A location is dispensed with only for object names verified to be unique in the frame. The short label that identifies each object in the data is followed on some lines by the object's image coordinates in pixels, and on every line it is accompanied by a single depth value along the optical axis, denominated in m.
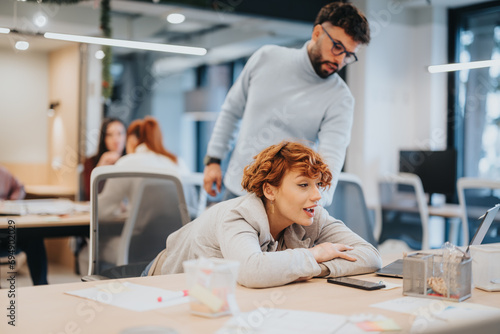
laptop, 1.70
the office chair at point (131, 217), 2.18
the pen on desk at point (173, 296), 1.35
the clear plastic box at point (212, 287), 1.21
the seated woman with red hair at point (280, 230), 1.58
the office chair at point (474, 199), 3.36
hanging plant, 5.69
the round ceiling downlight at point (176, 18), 5.79
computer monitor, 5.29
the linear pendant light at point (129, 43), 3.42
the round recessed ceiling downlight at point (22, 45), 5.74
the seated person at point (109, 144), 4.46
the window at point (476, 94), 5.70
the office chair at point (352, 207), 2.40
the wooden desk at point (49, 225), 3.04
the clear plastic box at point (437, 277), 1.44
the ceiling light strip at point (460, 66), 3.24
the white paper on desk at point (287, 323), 1.12
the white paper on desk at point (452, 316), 1.20
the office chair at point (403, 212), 4.54
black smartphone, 1.54
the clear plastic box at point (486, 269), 1.59
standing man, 2.37
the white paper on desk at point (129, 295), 1.32
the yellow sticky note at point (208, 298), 1.21
